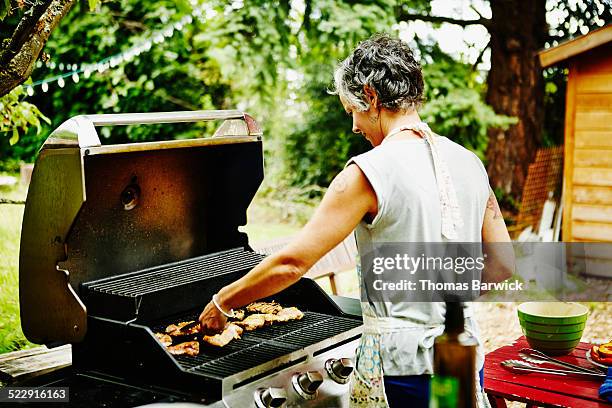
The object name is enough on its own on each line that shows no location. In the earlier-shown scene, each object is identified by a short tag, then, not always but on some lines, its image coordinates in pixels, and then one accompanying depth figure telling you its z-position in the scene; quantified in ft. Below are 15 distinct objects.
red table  7.48
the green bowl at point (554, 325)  8.38
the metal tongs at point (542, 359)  8.14
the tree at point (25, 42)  8.12
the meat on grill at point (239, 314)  8.27
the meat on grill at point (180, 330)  7.41
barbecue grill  6.58
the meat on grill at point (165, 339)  7.13
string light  21.36
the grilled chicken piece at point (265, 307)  8.52
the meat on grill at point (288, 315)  8.18
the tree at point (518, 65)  31.81
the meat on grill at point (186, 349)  6.97
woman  6.05
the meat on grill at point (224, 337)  7.24
